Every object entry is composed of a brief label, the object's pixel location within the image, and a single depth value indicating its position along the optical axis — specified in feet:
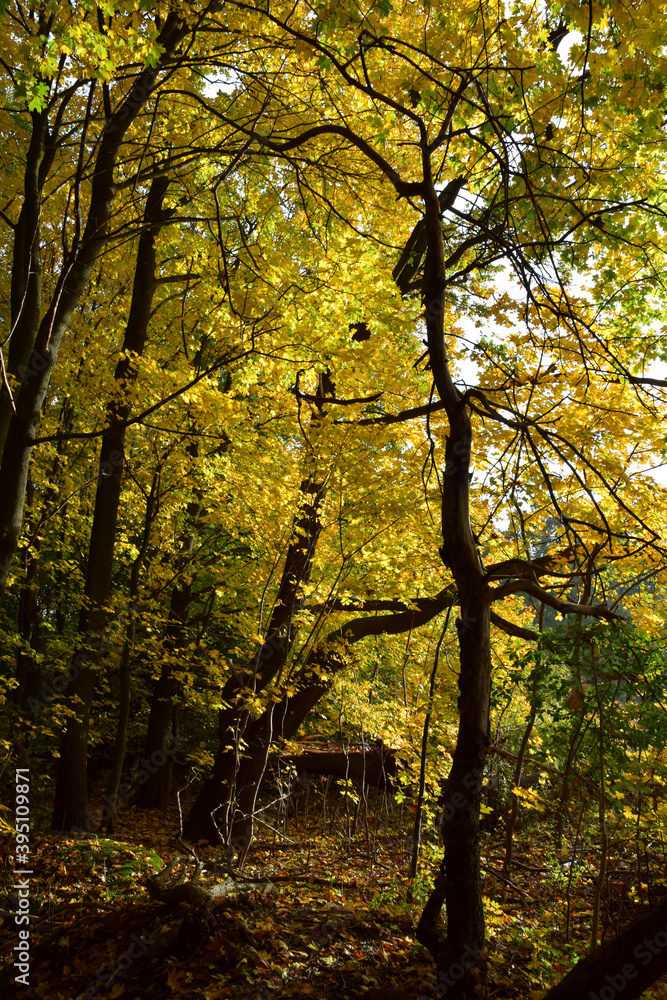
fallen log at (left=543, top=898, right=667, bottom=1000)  7.49
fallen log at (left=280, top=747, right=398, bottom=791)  34.86
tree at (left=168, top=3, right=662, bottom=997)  9.45
